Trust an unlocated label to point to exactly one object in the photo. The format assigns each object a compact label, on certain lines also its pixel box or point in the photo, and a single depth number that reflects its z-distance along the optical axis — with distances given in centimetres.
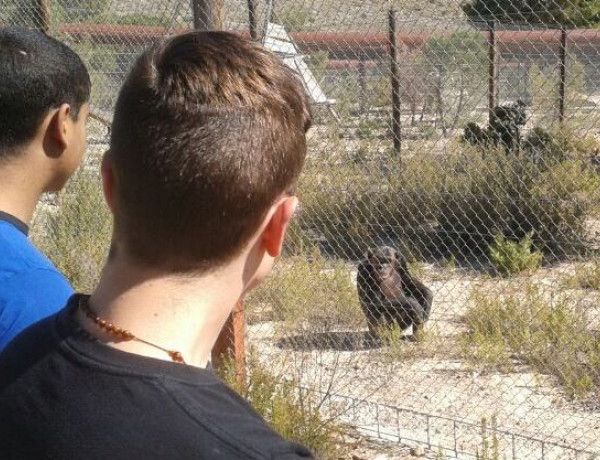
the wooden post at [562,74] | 455
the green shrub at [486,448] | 412
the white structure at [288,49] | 515
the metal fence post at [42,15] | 682
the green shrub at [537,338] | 526
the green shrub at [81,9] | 676
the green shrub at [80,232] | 664
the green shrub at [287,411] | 450
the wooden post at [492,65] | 465
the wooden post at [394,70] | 496
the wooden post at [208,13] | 473
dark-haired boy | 205
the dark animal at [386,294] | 594
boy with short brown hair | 118
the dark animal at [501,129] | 541
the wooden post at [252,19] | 504
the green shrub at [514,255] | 611
